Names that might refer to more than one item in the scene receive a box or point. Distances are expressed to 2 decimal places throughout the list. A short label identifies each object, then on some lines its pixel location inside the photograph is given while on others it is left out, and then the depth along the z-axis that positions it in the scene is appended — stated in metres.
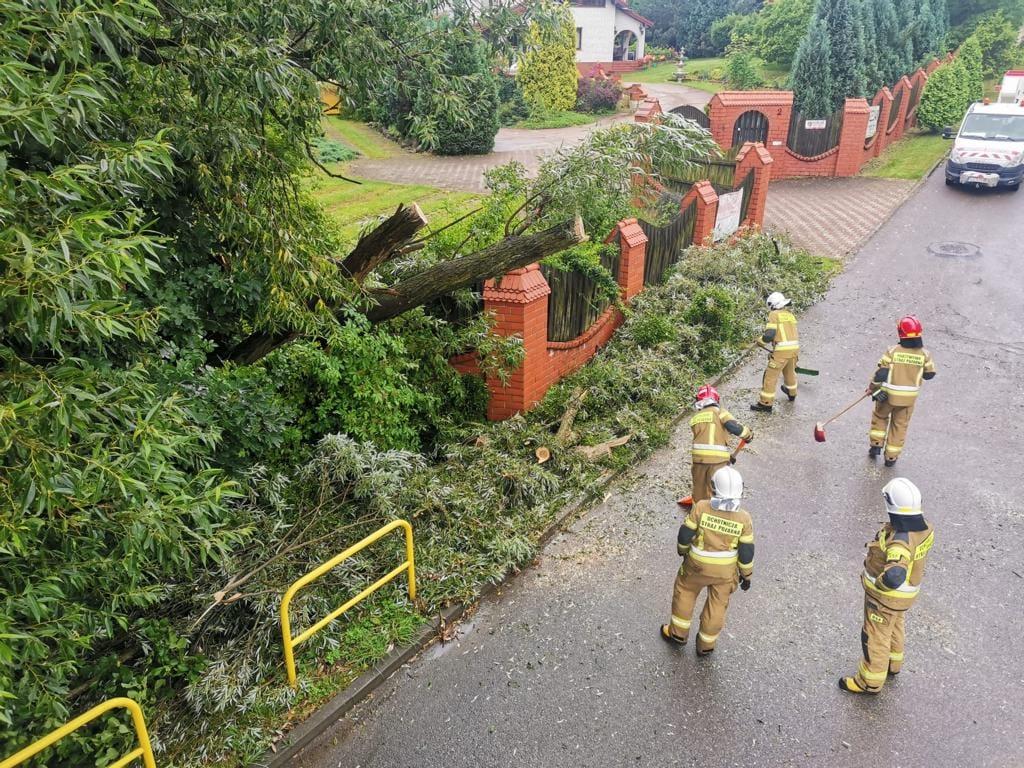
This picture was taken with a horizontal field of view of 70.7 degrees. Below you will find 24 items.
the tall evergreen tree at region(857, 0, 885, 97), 21.92
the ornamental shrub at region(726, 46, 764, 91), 31.61
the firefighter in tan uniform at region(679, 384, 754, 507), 6.37
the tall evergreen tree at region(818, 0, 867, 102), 21.14
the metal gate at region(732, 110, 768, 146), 19.70
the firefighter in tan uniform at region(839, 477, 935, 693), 4.64
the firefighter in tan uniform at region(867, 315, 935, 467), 7.29
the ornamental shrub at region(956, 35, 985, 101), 25.81
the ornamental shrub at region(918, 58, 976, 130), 23.59
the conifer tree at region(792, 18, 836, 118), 21.00
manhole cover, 14.37
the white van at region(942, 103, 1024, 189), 17.62
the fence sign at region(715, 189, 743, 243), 13.75
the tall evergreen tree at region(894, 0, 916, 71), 24.97
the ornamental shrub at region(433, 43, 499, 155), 21.12
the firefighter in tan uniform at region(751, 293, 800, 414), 8.54
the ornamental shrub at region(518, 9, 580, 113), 30.16
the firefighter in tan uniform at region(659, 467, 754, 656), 4.91
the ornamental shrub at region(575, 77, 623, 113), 31.28
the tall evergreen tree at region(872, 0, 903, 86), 23.06
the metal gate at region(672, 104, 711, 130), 19.17
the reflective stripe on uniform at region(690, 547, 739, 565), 4.96
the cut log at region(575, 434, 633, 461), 7.59
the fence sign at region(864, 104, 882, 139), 20.84
